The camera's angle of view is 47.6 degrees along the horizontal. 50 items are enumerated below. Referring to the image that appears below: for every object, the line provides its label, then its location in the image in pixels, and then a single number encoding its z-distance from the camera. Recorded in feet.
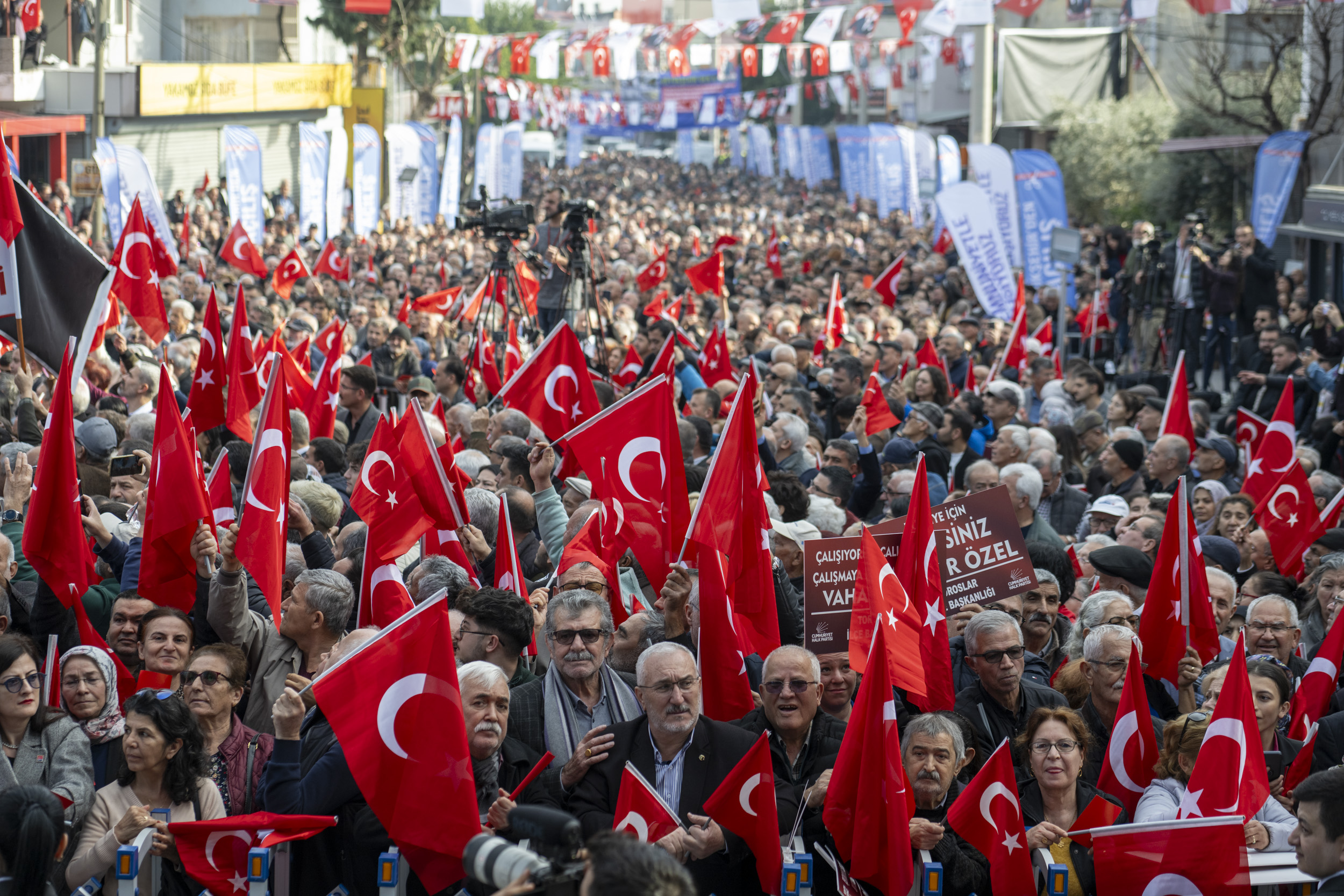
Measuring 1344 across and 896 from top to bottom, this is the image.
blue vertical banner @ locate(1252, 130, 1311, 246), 67.82
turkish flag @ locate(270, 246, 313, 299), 58.80
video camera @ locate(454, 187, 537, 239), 42.52
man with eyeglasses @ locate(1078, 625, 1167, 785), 18.49
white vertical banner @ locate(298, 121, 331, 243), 94.27
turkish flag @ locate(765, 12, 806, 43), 133.80
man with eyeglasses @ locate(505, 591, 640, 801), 17.06
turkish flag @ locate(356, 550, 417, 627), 20.36
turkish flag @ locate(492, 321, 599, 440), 32.07
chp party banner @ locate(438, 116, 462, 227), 109.91
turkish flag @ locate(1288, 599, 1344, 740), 19.22
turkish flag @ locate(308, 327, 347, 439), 34.40
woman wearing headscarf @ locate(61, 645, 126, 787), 16.05
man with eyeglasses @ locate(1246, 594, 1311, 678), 20.36
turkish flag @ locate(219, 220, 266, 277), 59.52
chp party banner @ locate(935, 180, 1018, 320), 57.31
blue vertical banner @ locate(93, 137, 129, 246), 63.62
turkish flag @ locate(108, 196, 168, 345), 39.50
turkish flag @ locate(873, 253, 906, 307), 61.32
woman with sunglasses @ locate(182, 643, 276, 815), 15.90
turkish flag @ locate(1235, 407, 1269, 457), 35.24
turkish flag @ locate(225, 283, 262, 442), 30.04
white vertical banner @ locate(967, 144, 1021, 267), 64.13
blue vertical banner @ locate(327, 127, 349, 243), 96.94
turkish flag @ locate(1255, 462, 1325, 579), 26.32
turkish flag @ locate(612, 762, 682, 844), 14.64
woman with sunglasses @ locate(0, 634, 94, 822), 15.55
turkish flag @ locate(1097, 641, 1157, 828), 16.81
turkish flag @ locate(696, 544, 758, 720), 18.79
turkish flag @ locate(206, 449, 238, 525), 24.76
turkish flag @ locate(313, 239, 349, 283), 64.64
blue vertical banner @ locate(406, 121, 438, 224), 108.78
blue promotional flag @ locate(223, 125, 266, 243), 83.05
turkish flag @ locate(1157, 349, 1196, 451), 33.35
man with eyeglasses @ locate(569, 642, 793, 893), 15.42
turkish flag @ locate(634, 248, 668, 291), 63.10
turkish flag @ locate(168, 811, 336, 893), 14.38
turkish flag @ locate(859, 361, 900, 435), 34.50
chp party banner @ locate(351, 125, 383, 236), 101.24
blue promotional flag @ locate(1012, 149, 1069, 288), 65.51
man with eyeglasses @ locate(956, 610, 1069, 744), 18.51
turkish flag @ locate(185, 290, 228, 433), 30.60
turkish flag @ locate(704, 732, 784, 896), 14.71
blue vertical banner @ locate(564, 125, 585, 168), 234.79
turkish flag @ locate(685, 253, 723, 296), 58.39
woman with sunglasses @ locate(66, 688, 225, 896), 14.90
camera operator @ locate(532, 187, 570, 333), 46.62
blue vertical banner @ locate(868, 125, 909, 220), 126.93
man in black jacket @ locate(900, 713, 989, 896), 15.23
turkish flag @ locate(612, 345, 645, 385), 42.24
